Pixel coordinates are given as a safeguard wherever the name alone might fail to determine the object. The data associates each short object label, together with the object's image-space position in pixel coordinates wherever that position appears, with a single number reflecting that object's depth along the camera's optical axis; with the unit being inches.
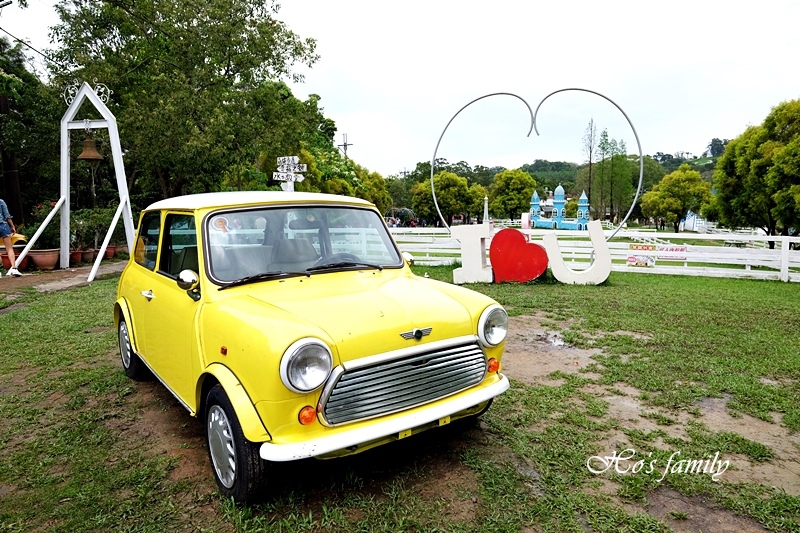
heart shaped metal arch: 402.0
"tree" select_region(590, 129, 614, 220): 1329.7
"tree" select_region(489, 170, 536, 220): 1723.7
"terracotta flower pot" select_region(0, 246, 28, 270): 468.4
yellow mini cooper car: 97.2
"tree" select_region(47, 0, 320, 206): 631.8
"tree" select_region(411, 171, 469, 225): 1878.7
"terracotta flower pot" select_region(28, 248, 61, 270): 481.1
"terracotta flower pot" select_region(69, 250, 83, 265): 522.4
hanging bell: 446.0
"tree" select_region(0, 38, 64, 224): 667.4
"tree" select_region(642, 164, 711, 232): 1449.3
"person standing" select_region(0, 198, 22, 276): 425.4
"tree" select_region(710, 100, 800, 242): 602.2
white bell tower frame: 459.5
